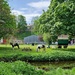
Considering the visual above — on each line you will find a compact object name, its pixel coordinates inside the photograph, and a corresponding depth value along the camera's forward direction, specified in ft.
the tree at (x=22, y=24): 379.04
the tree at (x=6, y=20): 131.75
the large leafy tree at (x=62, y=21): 114.49
